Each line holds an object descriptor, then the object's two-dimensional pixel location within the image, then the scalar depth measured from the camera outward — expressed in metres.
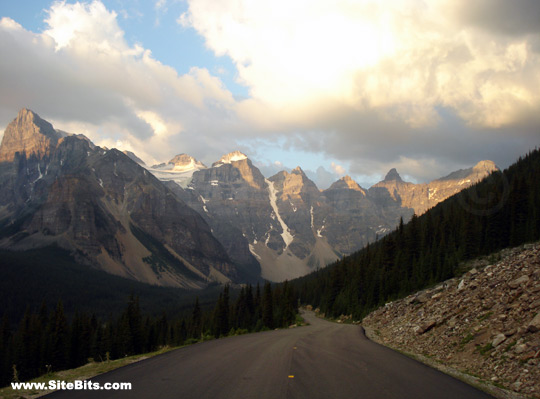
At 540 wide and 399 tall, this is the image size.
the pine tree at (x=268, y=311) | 66.37
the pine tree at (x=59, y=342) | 66.06
